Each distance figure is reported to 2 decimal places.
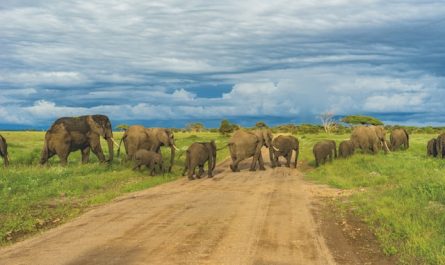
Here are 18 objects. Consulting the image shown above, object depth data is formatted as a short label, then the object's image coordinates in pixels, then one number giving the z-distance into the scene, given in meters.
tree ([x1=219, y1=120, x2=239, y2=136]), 80.81
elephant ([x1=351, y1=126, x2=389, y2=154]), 34.91
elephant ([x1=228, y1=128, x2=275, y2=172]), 26.75
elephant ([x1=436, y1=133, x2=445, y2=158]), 31.48
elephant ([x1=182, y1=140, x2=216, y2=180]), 22.34
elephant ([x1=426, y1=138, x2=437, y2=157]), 33.52
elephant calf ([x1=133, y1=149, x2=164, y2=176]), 23.55
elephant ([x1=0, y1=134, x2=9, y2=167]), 25.59
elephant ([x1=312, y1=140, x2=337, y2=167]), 28.31
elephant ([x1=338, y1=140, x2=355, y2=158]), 30.69
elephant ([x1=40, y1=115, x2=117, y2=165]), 25.56
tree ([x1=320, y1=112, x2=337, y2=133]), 98.06
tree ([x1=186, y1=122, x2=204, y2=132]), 116.39
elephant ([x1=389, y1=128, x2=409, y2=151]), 41.09
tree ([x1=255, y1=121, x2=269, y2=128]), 69.54
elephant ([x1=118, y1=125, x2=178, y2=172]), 26.64
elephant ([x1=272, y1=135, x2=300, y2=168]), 29.39
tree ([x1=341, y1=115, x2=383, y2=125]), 98.91
